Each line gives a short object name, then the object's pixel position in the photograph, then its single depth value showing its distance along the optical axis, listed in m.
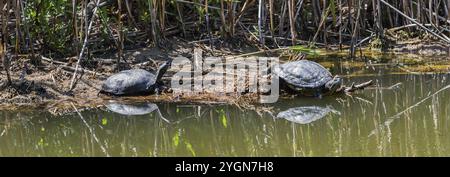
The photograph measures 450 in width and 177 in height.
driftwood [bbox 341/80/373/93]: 12.09
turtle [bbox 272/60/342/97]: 11.87
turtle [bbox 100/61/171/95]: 11.88
